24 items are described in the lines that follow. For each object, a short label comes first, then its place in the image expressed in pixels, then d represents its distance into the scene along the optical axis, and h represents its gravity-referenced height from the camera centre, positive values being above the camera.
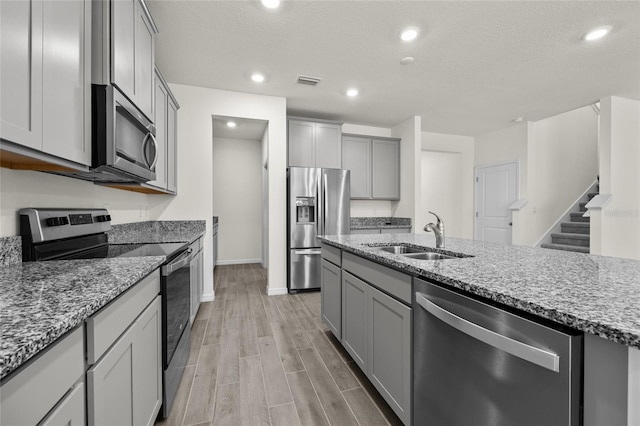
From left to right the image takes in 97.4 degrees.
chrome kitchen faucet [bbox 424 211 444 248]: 1.86 -0.12
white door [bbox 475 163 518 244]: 5.22 +0.26
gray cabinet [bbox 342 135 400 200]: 4.84 +0.83
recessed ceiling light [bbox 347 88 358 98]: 3.68 +1.60
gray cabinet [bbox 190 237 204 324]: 2.50 -0.64
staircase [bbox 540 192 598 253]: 4.77 -0.38
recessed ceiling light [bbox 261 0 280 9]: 2.06 +1.55
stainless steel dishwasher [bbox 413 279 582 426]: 0.69 -0.47
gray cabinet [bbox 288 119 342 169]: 4.23 +1.05
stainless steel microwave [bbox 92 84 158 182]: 1.33 +0.40
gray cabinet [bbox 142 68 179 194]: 2.55 +0.78
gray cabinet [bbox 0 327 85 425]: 0.53 -0.38
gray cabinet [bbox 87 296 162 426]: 0.84 -0.60
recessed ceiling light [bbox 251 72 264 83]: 3.20 +1.56
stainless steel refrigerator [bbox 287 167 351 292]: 3.89 -0.06
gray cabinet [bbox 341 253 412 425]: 1.36 -0.66
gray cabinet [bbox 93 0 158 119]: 1.36 +0.89
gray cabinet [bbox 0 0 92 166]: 0.87 +0.49
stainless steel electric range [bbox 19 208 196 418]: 1.37 -0.24
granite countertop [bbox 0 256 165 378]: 0.55 -0.25
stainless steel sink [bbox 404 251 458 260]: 1.82 -0.28
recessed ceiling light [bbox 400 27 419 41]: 2.41 +1.57
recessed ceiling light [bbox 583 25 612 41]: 2.40 +1.58
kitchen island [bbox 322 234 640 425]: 0.59 -0.24
